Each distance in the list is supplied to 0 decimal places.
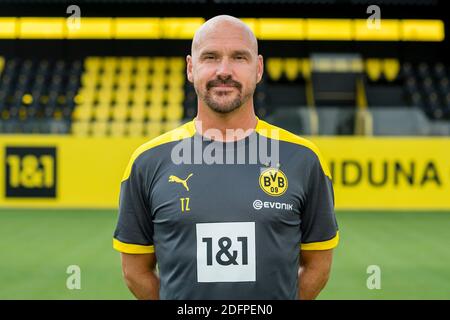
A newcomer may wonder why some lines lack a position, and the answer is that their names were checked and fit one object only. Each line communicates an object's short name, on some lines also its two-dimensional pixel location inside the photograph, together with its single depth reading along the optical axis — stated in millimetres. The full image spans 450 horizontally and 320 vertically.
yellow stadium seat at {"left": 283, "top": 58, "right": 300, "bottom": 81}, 19688
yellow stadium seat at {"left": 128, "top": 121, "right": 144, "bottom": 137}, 15308
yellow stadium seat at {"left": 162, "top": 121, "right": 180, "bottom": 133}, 14977
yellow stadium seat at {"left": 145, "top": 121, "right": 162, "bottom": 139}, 14925
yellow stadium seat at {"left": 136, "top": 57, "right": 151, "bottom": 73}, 19548
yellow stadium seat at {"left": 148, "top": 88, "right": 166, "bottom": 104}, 18184
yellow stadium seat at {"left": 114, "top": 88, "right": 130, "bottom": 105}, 18109
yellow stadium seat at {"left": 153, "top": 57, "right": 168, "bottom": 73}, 19531
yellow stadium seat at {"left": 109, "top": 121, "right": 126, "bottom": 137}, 15620
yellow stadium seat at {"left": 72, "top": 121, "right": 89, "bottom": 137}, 13703
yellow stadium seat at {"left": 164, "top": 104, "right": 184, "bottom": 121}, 17250
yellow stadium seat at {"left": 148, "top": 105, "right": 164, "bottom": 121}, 17297
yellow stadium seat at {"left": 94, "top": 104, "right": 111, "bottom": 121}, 17194
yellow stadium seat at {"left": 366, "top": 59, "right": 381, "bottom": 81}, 19609
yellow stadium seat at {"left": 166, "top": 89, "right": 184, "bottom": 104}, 18109
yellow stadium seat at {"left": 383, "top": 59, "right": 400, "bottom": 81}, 19609
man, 2412
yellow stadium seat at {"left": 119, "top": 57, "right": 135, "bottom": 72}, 19625
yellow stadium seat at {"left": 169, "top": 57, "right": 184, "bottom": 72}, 19484
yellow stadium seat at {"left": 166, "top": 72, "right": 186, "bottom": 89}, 18703
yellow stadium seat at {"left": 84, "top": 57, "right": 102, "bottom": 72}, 19531
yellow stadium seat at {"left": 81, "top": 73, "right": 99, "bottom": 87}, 18688
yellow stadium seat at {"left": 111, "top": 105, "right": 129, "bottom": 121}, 17303
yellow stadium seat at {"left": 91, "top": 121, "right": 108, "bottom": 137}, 15243
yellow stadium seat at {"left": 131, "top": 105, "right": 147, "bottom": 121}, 17200
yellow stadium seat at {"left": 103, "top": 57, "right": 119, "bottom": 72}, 19609
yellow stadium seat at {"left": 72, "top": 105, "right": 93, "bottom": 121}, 16953
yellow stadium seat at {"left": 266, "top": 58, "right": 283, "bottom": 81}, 19641
